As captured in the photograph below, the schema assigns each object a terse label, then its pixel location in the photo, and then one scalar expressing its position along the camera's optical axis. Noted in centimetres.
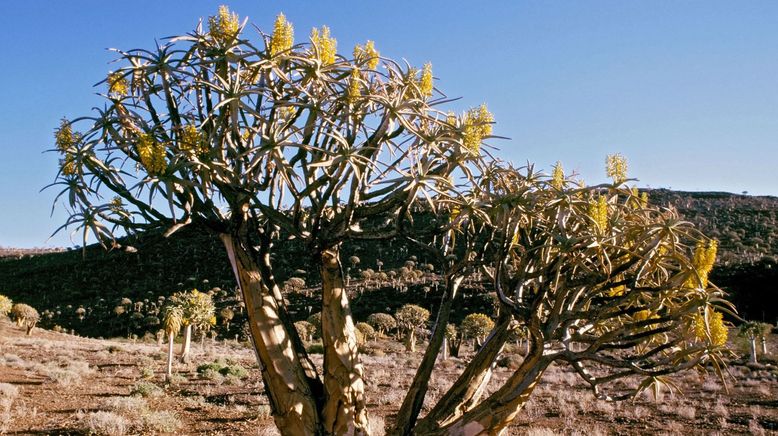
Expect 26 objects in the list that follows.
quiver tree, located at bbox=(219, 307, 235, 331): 4323
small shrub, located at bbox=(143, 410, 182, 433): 1119
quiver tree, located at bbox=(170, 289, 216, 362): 2400
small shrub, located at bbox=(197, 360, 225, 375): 1925
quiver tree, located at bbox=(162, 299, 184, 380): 2155
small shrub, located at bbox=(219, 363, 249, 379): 1892
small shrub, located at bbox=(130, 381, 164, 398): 1484
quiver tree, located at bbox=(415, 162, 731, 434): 543
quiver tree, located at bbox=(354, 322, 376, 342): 3447
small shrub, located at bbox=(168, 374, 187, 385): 1742
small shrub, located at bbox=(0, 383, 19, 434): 1098
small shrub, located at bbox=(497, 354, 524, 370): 2580
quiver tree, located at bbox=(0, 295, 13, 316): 3234
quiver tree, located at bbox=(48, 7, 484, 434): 538
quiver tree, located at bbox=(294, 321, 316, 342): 3562
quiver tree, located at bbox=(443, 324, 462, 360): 3256
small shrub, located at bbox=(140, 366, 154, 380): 1805
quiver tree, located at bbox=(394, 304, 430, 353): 3725
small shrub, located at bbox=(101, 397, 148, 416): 1253
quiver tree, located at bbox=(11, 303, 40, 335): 3519
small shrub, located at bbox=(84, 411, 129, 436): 1060
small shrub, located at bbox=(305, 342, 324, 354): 3134
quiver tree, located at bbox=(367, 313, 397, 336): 3988
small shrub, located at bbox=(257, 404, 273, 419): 1280
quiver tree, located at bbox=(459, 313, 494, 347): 3281
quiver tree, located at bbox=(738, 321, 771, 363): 2798
